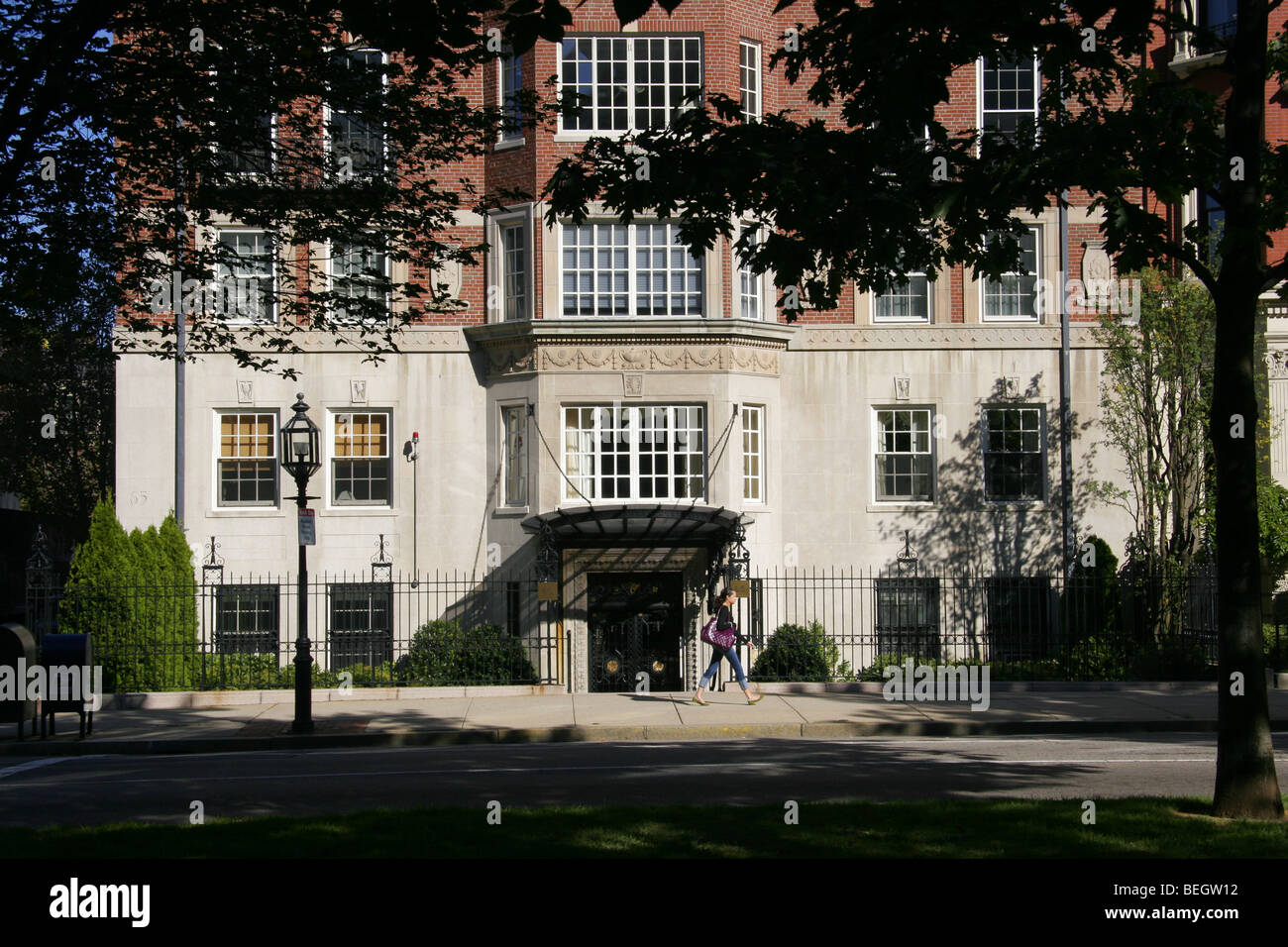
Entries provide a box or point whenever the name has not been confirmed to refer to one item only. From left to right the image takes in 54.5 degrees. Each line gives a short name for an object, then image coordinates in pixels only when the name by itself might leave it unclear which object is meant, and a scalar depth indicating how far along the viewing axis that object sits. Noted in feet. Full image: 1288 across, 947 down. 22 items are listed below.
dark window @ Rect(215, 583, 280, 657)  79.82
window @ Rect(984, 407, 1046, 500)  85.46
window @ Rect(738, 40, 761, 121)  81.82
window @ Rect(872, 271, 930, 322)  85.87
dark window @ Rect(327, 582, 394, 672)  80.43
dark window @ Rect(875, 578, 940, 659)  81.87
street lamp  59.16
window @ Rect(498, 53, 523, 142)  80.84
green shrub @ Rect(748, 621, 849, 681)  75.41
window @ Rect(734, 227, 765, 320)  81.76
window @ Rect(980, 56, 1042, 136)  84.58
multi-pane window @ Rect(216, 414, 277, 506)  83.20
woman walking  64.49
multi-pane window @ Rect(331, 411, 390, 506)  83.82
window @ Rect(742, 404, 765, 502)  82.58
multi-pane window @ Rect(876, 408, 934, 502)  85.56
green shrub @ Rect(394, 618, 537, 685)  73.82
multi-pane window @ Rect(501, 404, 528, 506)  81.56
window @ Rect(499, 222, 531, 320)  81.97
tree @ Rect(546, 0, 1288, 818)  30.32
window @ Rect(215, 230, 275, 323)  79.61
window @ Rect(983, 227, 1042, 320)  85.98
